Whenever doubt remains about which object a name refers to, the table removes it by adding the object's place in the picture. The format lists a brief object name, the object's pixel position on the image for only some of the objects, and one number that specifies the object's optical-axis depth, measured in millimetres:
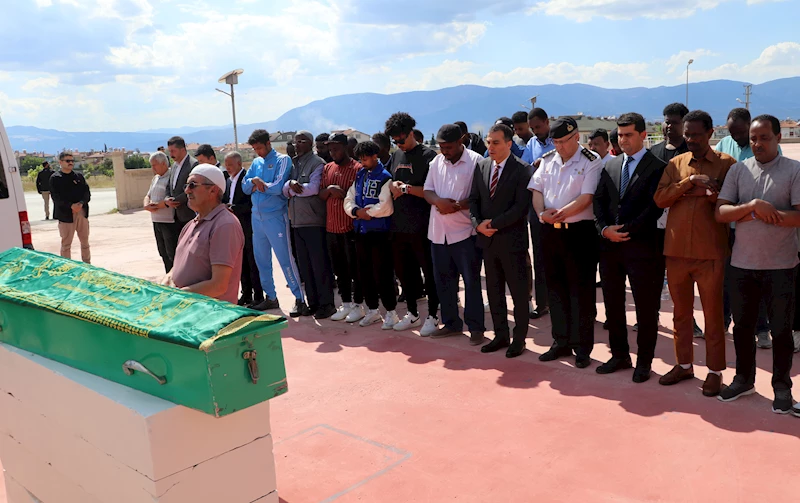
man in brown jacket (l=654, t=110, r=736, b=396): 4609
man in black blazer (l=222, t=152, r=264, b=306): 8062
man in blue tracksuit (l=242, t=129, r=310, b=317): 7664
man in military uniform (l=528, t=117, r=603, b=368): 5395
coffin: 2480
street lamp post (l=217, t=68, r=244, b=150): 20284
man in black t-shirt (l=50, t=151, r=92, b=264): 10570
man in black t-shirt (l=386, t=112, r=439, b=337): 6625
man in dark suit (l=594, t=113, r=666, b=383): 4977
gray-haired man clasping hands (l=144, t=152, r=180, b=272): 8195
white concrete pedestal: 2549
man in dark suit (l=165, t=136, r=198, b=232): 7879
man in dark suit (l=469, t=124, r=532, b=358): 5781
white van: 7066
